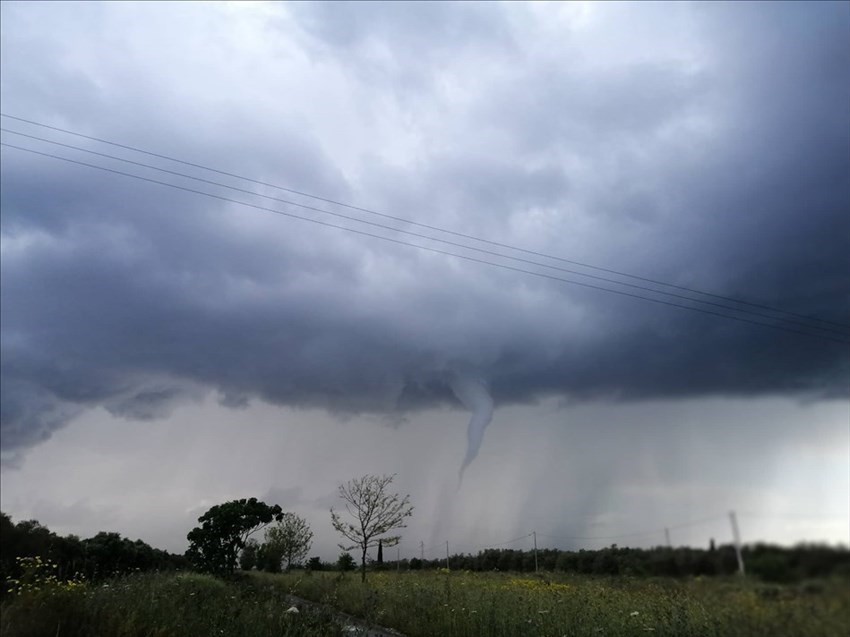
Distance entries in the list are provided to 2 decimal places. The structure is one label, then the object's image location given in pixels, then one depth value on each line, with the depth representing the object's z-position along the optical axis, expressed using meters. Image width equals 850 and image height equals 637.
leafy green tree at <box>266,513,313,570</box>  44.34
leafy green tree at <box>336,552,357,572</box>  38.84
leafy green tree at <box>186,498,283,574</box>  32.41
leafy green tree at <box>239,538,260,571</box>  37.09
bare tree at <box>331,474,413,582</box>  30.64
